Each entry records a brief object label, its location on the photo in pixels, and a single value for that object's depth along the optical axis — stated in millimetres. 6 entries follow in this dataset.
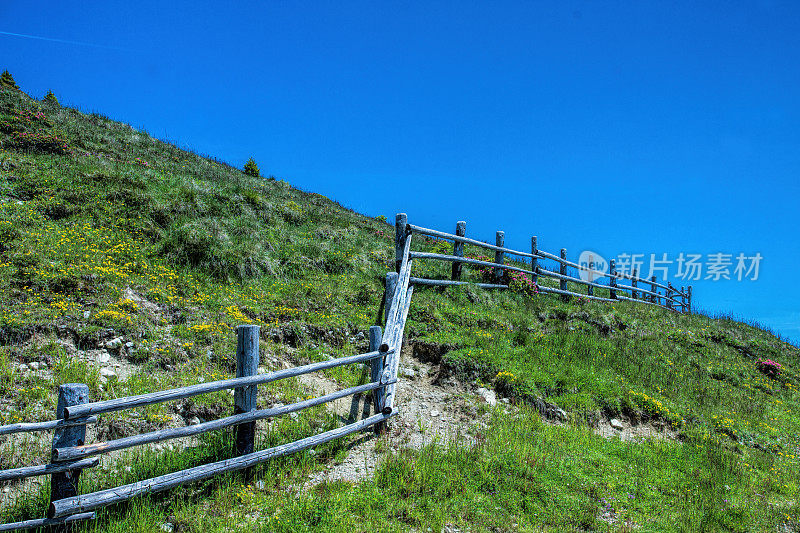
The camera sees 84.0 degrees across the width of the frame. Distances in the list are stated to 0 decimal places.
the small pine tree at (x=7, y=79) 29305
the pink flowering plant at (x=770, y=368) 14766
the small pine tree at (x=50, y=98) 25156
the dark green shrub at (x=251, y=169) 28039
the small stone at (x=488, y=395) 8406
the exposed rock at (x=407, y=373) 9016
